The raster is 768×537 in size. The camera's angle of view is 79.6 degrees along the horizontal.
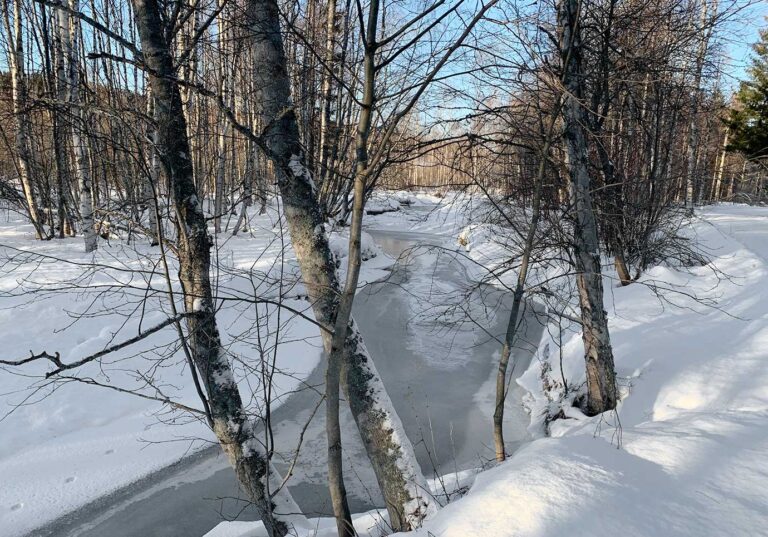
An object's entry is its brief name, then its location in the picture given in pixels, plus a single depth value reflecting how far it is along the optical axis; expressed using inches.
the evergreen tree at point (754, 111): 754.8
